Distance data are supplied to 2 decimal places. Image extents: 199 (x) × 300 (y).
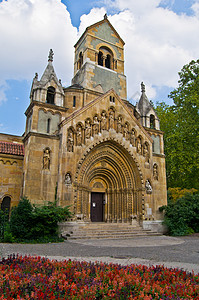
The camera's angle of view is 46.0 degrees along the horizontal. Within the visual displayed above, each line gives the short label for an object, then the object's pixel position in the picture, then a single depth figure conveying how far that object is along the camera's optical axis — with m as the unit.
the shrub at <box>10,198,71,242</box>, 12.83
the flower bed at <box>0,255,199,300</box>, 3.69
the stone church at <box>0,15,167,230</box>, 16.03
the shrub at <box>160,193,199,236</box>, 18.08
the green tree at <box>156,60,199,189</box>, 23.34
